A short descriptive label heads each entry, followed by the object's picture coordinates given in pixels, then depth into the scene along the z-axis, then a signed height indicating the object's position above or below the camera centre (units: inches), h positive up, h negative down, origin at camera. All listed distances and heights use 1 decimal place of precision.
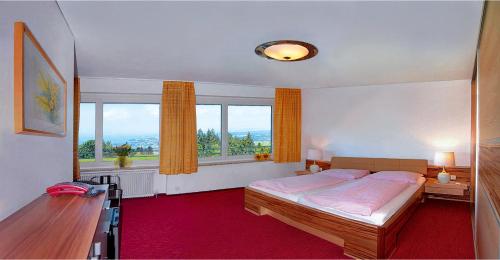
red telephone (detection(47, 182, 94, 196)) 65.3 -15.1
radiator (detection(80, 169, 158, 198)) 177.2 -35.1
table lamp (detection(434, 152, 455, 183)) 159.6 -18.3
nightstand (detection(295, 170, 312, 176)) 208.4 -33.1
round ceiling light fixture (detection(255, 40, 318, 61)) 102.7 +32.6
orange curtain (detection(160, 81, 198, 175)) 187.5 +0.0
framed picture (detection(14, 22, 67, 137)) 47.6 +8.7
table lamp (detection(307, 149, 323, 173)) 211.6 -19.6
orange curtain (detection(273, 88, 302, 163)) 227.5 +3.6
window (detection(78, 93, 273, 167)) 183.8 +1.7
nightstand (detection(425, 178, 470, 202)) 153.4 -33.7
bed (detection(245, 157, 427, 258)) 94.0 -38.4
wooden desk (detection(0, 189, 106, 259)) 35.3 -16.2
